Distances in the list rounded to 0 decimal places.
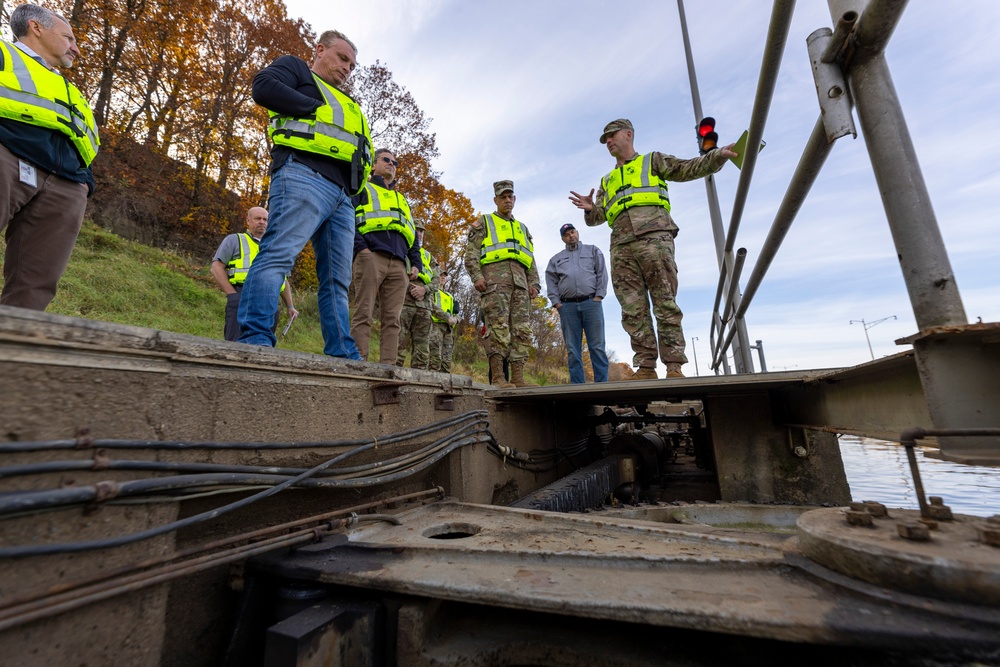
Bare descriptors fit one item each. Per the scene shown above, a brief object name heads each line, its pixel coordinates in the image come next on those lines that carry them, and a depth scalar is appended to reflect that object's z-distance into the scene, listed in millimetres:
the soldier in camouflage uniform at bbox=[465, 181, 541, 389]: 4910
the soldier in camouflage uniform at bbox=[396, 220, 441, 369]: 6465
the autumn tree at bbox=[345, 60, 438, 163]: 15484
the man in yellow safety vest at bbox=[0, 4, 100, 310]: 2092
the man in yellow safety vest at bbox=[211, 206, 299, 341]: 4461
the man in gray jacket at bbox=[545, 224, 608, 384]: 5223
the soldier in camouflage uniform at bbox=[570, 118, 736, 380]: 3992
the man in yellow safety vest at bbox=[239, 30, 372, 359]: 2330
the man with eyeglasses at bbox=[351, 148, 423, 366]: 3826
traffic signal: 3890
